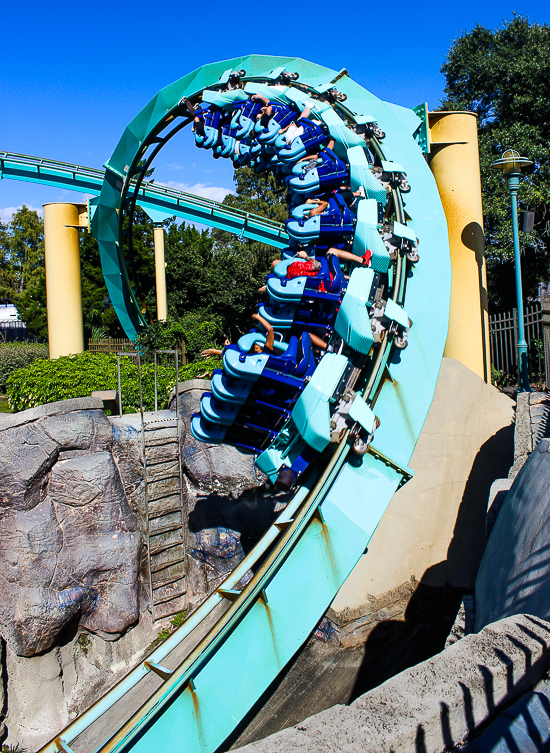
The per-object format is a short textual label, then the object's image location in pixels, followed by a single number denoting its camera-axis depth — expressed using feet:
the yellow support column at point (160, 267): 50.57
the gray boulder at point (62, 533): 22.38
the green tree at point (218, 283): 71.15
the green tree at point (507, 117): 53.36
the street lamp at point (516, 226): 27.20
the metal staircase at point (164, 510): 25.95
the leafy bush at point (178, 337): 38.24
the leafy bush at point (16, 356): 45.32
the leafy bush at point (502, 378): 35.69
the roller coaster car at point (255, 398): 13.55
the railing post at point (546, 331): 23.32
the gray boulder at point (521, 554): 11.03
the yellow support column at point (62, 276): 42.39
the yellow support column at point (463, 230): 30.37
